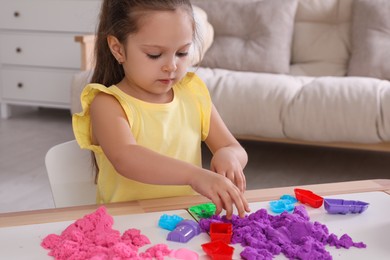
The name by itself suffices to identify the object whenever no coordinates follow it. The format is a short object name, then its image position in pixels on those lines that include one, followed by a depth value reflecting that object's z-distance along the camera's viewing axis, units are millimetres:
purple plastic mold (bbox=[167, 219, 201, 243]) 1407
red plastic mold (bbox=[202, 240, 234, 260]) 1308
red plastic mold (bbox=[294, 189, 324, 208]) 1683
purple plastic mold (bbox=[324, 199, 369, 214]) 1622
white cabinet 4237
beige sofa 3211
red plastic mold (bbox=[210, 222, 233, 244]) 1421
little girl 1765
